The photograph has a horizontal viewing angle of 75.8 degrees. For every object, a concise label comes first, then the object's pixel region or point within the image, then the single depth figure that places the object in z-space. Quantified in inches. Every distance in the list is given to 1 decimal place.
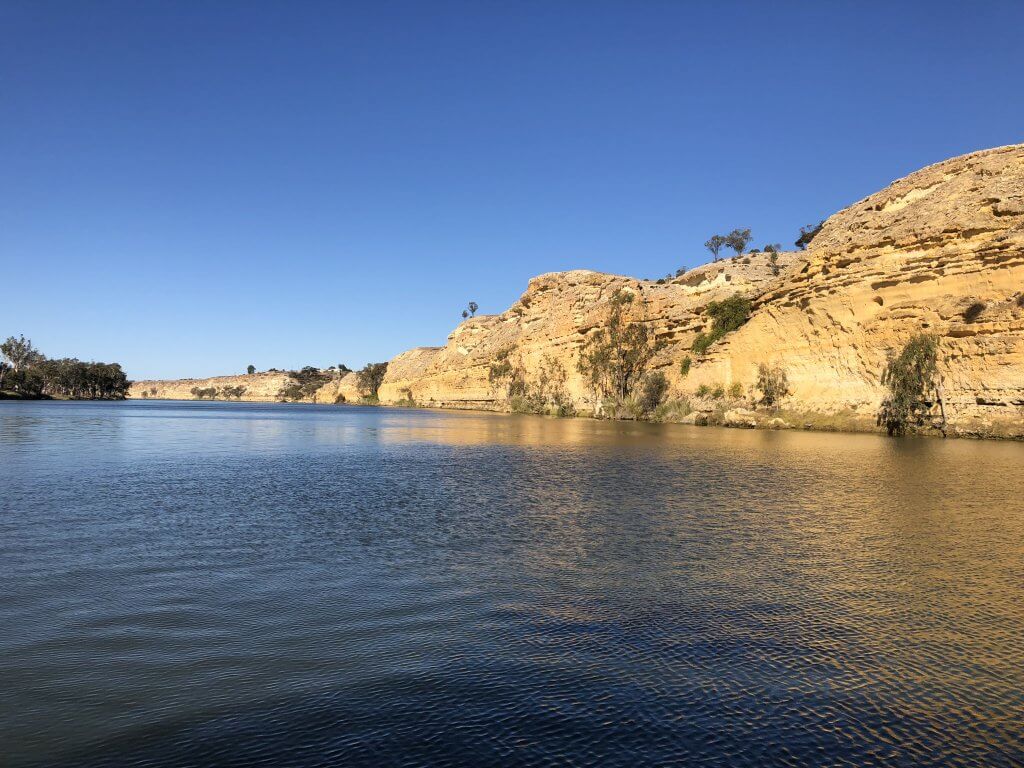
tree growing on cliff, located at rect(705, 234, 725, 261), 4347.9
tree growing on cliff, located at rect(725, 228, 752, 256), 4234.7
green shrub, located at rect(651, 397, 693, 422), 2277.3
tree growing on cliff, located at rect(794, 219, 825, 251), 4172.2
